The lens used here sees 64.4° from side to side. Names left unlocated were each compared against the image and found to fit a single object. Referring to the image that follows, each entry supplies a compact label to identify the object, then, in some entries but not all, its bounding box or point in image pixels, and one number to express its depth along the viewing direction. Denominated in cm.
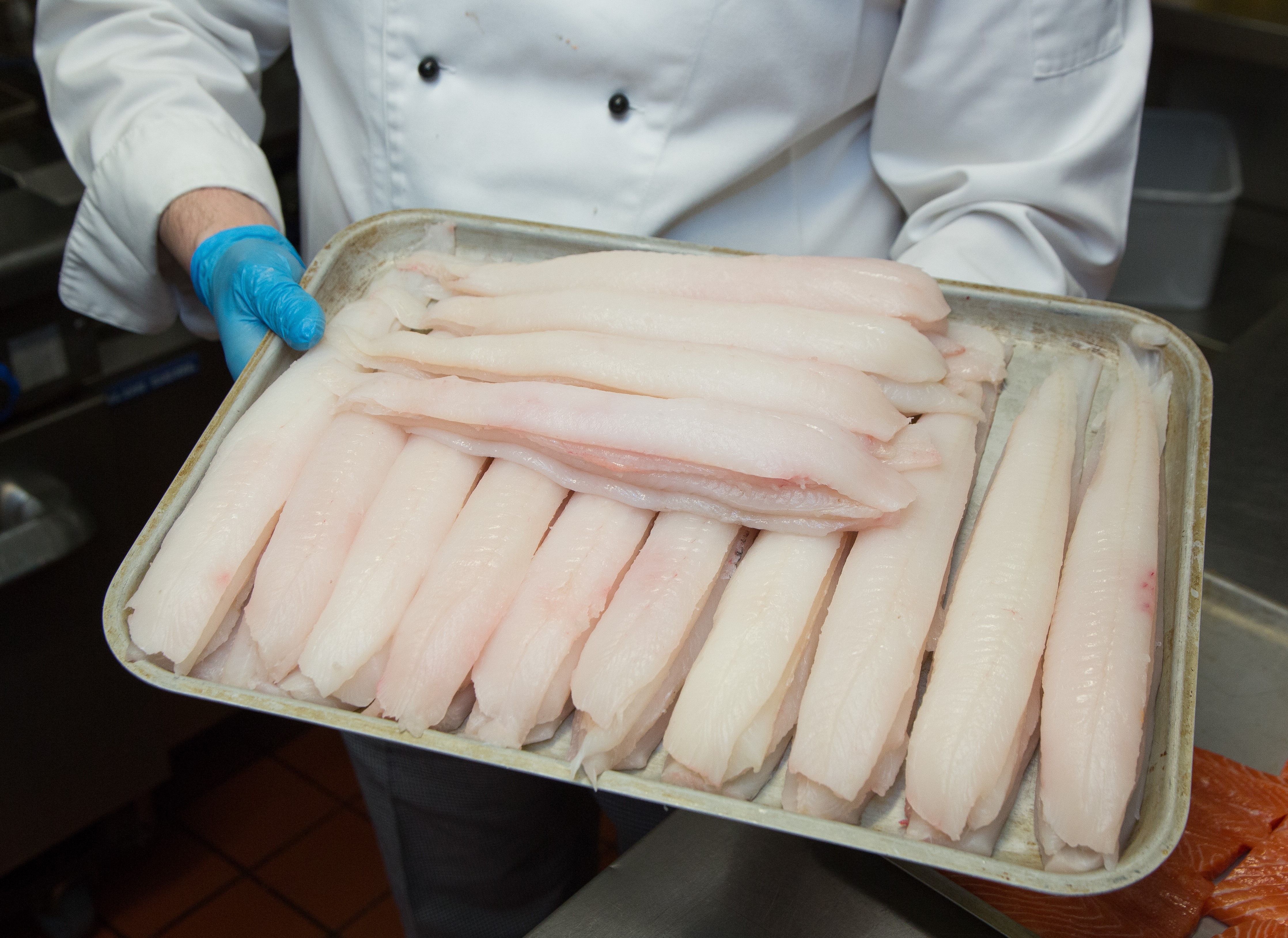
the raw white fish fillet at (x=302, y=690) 114
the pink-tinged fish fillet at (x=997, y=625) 103
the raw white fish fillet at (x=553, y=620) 109
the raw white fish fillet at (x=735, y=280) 142
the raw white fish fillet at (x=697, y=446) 120
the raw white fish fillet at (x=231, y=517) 113
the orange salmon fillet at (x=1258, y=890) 115
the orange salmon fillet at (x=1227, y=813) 124
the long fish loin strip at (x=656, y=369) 128
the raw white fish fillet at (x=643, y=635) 107
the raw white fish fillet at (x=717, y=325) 135
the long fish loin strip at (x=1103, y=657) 98
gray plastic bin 309
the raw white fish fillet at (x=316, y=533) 118
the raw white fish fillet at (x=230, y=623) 120
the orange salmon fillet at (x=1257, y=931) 112
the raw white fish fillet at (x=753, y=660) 106
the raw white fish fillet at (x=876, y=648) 105
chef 158
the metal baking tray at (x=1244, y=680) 141
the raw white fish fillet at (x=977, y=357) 142
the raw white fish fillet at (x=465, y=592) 110
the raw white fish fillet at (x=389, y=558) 114
